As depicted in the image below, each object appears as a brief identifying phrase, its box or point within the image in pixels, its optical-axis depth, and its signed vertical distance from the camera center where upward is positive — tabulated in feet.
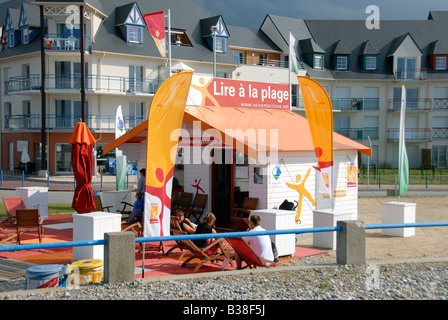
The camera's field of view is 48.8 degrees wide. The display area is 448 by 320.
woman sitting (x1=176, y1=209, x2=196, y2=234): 32.12 -4.27
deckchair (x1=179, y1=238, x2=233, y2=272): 27.86 -5.41
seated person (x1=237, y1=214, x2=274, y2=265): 27.99 -4.80
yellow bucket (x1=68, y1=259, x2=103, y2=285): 23.47 -5.41
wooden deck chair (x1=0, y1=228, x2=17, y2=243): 34.21 -5.52
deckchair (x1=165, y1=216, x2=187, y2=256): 31.04 -4.58
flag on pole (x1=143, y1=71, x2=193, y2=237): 27.25 +0.50
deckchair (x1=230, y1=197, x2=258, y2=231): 41.19 -4.73
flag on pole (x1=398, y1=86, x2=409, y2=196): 46.70 -0.55
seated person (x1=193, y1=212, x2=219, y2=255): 29.12 -4.15
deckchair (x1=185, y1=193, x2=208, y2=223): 46.21 -4.46
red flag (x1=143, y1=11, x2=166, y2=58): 56.90 +15.42
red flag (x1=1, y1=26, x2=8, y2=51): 127.47 +30.99
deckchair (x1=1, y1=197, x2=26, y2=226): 41.31 -3.81
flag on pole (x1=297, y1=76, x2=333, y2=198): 37.17 +2.86
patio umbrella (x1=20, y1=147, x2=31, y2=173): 106.22 +0.64
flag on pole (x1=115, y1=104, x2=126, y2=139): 58.71 +4.30
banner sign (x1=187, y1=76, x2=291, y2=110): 43.80 +6.26
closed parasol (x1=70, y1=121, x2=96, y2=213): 36.85 +0.21
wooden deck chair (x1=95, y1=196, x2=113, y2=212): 46.25 -4.15
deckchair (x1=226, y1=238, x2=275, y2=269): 26.43 -5.16
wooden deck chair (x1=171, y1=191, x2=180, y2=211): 48.95 -3.93
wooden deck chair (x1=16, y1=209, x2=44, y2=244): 34.63 -4.16
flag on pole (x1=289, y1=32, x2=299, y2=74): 54.45 +11.74
